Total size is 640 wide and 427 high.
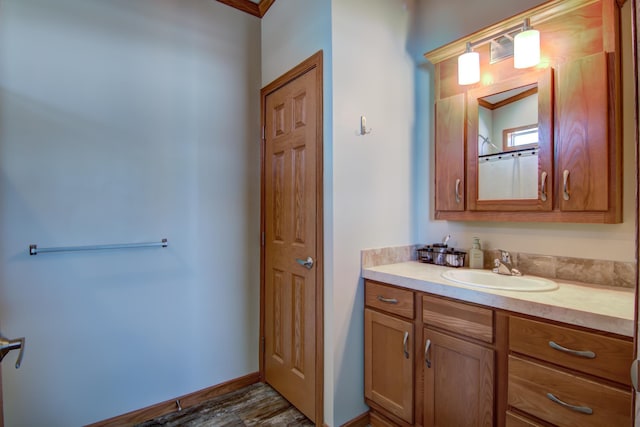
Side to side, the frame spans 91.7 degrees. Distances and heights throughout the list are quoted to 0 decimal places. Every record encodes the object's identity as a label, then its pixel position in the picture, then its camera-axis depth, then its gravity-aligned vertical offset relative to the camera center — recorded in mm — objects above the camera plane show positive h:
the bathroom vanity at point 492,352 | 1026 -571
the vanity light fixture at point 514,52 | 1531 +843
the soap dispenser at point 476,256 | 1792 -255
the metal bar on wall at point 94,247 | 1554 -191
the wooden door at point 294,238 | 1779 -167
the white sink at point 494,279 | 1459 -341
